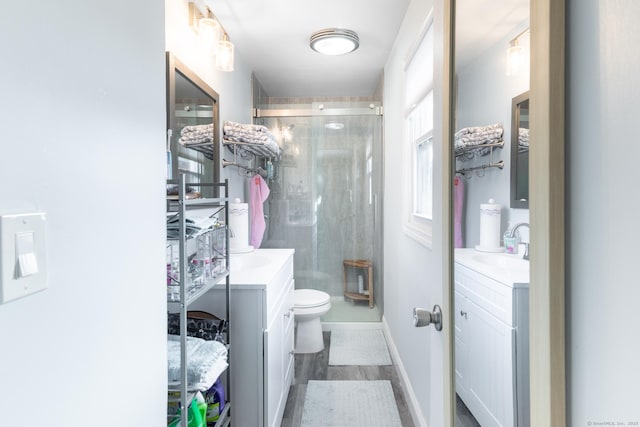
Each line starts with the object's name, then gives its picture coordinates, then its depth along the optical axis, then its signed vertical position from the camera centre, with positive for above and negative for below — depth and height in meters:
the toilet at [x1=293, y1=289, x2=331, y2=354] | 2.56 -0.93
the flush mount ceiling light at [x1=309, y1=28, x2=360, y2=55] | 2.25 +1.22
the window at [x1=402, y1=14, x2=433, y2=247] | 1.69 +0.41
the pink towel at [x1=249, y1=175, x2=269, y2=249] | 2.78 +0.00
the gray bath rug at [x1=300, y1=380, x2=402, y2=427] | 1.83 -1.20
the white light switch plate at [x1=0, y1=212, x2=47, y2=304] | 0.42 -0.06
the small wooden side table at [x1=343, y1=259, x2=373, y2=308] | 3.18 -0.70
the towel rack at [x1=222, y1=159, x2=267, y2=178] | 2.22 +0.33
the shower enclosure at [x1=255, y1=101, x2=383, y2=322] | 3.09 +0.12
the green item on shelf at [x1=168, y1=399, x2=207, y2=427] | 1.11 -0.72
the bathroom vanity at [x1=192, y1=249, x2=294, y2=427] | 1.49 -0.65
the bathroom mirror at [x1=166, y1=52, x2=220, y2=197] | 1.50 +0.48
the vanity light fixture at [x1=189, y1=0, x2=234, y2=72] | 1.76 +1.00
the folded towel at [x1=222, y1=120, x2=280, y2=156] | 2.23 +0.55
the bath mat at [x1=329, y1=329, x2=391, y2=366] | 2.51 -1.18
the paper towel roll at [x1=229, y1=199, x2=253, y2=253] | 2.25 -0.12
